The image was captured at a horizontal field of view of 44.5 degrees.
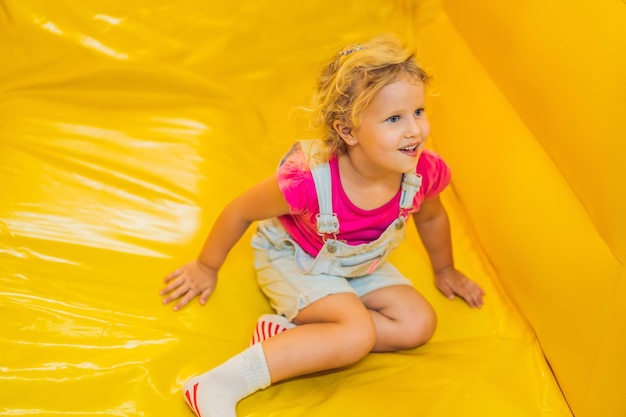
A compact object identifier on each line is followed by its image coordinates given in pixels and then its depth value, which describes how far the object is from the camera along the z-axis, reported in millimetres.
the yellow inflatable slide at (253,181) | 1062
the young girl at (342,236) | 1044
